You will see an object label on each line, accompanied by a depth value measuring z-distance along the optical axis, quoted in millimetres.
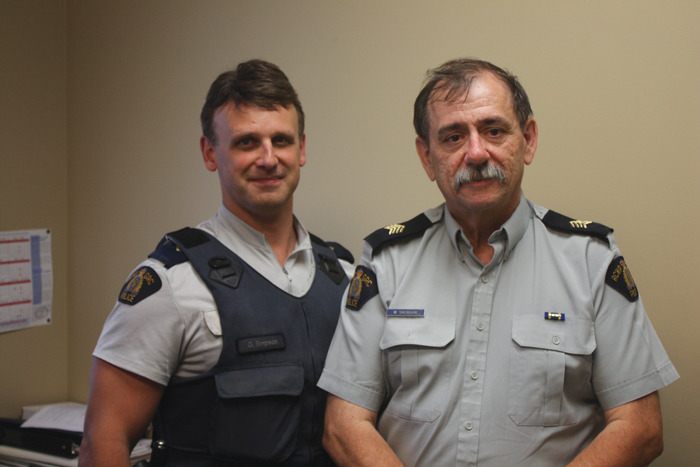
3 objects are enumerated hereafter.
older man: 1438
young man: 1667
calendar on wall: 2617
